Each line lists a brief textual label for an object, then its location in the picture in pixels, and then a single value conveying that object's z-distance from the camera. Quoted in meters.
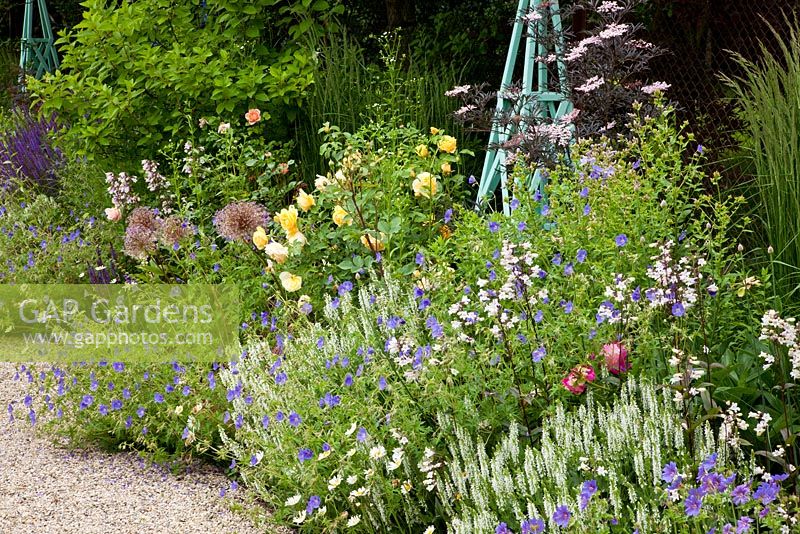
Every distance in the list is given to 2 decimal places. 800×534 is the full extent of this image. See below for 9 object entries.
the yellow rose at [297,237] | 4.07
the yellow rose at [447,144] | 4.46
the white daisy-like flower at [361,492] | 2.63
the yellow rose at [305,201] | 4.12
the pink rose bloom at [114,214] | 5.00
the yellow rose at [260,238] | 4.01
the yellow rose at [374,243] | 3.93
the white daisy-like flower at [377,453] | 2.65
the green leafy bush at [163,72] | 5.64
